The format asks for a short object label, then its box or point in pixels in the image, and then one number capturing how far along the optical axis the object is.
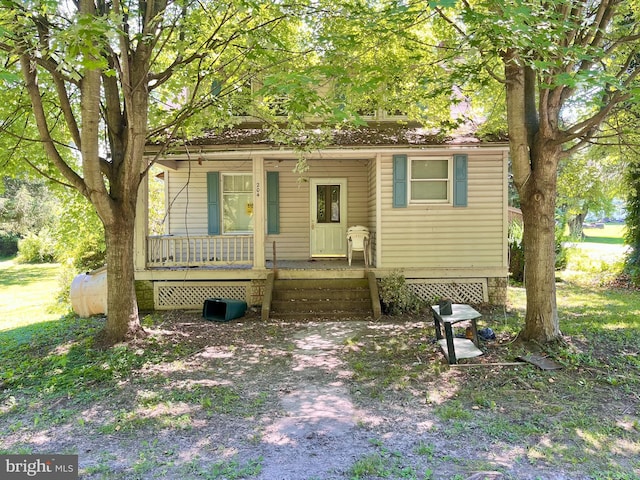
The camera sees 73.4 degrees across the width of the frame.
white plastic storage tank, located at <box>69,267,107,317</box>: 9.75
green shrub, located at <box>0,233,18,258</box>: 33.62
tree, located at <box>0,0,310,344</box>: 5.88
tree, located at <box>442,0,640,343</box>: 5.82
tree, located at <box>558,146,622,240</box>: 15.91
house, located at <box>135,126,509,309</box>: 9.82
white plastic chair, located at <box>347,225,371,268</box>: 11.05
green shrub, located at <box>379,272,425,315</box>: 9.40
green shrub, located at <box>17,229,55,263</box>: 28.75
